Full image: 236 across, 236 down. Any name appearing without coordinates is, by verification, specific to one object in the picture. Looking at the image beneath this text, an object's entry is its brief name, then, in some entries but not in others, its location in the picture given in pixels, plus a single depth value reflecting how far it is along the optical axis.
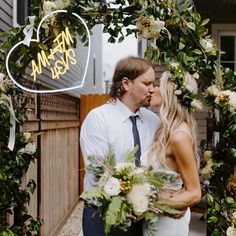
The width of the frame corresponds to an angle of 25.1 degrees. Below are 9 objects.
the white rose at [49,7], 3.56
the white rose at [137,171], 2.77
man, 3.07
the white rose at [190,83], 3.12
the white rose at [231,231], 3.23
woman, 2.83
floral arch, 3.39
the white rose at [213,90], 3.40
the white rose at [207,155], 3.50
